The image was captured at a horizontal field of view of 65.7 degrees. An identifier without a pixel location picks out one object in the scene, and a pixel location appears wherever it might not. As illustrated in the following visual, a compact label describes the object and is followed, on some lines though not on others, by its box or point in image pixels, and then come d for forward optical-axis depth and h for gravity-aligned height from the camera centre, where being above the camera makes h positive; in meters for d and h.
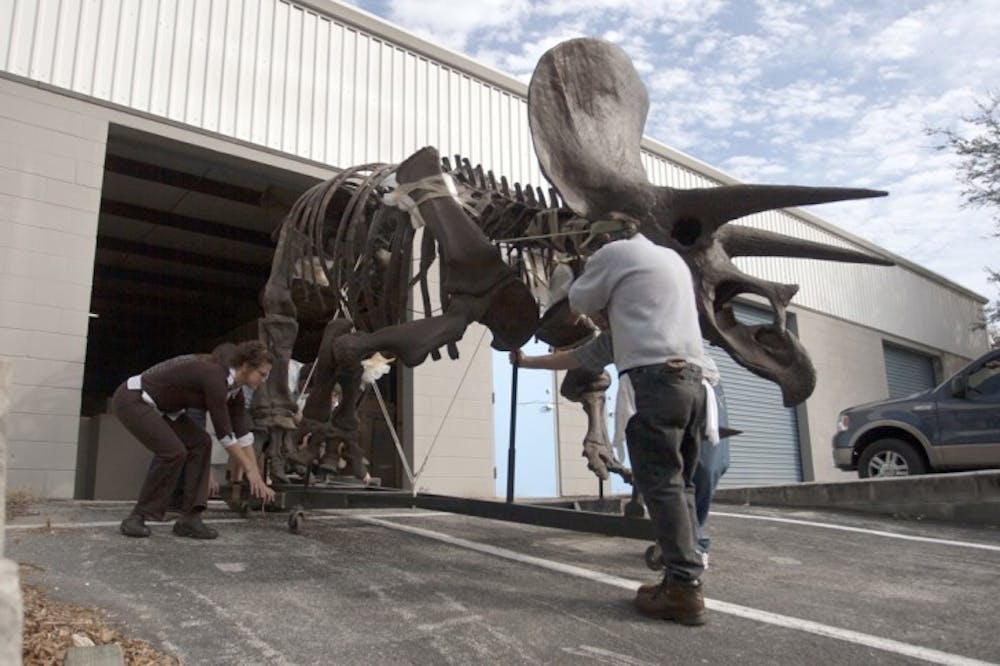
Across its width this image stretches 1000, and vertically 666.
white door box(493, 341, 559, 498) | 12.08 +0.76
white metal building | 8.35 +4.41
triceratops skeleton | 4.61 +1.73
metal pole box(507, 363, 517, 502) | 5.66 +0.22
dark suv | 9.92 +0.63
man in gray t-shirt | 3.51 +0.44
